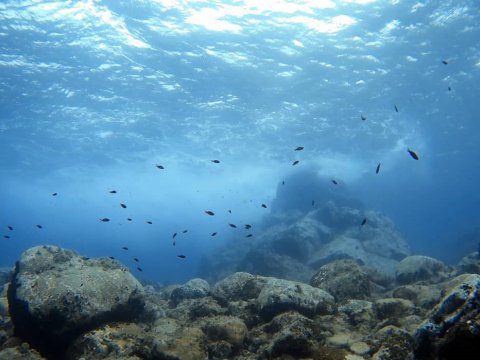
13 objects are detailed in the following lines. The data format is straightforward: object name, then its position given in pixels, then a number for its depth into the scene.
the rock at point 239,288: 10.09
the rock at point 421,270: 14.47
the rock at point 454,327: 3.30
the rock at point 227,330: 7.01
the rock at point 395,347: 4.82
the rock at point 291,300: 7.87
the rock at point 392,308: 8.28
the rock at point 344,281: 10.62
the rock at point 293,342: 5.79
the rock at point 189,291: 12.50
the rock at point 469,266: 15.07
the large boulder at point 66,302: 7.38
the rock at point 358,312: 8.03
